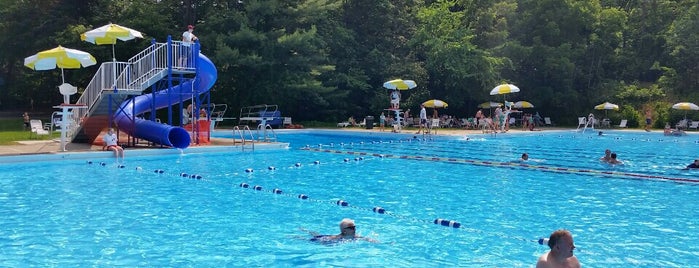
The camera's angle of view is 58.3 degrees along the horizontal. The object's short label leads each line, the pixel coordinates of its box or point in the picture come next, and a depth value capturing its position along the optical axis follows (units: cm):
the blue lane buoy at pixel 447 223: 866
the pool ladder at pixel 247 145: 2003
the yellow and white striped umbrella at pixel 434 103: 3500
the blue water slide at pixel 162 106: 1872
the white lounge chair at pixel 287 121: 3318
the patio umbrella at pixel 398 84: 2983
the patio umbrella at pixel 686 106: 3364
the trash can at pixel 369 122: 3083
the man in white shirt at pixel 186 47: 1961
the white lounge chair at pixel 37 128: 2064
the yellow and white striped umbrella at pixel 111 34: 1881
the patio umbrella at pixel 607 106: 3631
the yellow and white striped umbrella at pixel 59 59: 1761
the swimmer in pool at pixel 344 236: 768
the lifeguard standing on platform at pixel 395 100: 2967
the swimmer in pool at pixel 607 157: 1683
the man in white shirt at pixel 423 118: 2806
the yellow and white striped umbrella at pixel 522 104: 3727
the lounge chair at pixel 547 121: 3925
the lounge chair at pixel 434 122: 2945
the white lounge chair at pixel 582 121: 3451
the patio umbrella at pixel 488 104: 3684
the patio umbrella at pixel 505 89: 2997
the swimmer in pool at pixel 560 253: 446
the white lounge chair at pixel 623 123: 3697
